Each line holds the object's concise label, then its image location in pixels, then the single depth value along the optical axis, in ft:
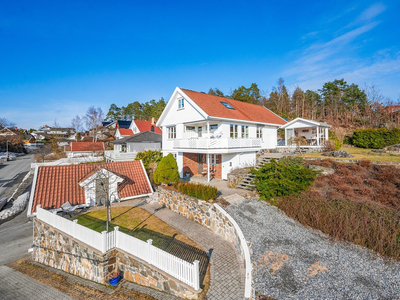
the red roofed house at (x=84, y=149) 109.70
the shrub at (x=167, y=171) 47.56
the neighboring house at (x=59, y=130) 257.96
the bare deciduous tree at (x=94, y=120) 193.28
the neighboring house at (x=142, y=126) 145.79
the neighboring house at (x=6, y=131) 220.53
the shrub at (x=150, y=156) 72.88
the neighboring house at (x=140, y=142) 98.22
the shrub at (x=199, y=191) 35.14
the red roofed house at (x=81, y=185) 43.65
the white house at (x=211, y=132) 53.57
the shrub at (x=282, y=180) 36.09
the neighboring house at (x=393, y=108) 114.52
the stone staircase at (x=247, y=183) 42.62
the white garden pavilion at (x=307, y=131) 74.33
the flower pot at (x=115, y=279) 25.61
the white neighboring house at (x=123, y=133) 139.63
